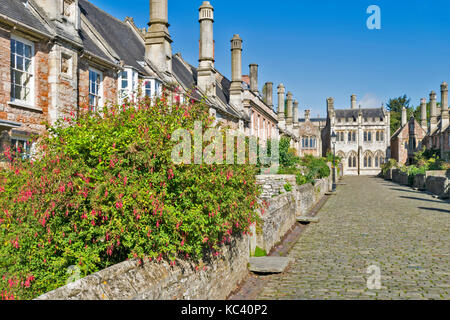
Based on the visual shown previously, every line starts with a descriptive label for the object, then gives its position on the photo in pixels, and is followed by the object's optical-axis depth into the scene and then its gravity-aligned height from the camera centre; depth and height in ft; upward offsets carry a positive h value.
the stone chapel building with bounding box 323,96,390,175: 271.69 +16.25
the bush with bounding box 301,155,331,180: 88.87 -1.23
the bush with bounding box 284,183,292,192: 52.83 -3.24
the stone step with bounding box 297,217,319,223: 49.06 -7.12
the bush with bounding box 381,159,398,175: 190.62 -1.26
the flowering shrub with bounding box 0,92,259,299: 15.93 -1.76
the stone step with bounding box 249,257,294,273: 26.45 -7.08
